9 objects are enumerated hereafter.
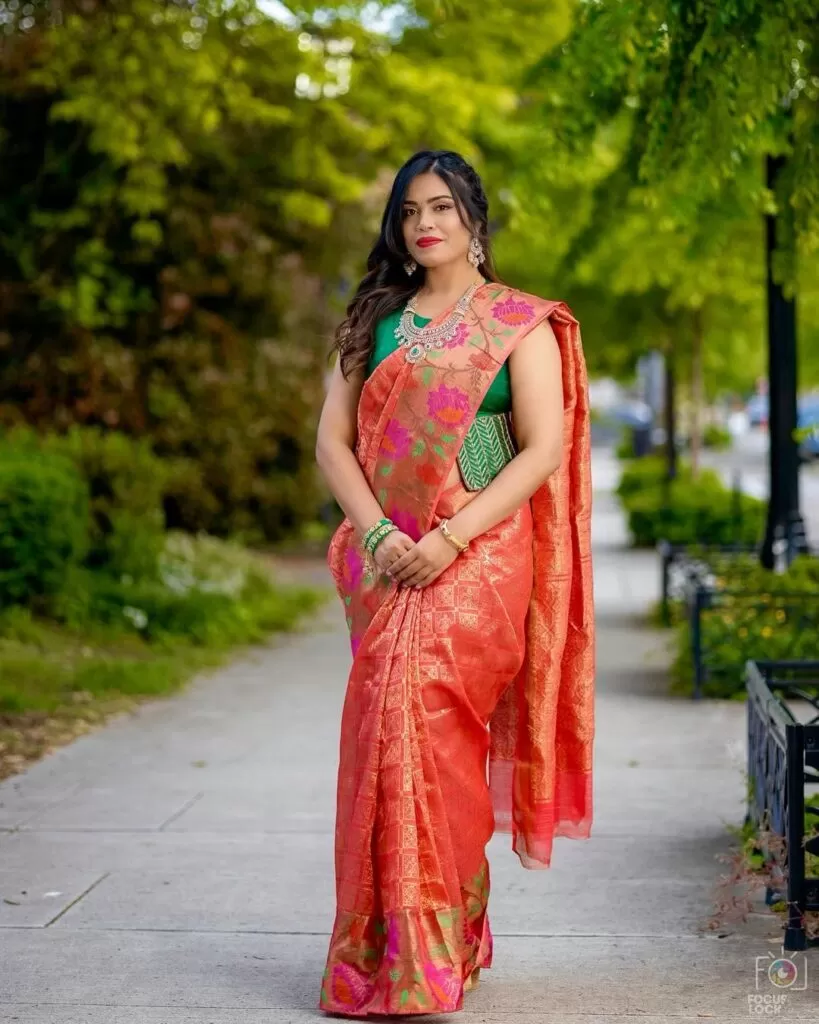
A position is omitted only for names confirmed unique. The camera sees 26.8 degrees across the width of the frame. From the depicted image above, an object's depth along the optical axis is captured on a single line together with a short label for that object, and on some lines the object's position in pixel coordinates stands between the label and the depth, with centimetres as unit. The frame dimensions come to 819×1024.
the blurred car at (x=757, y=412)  6988
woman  418
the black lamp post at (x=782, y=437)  1062
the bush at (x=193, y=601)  1175
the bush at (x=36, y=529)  1091
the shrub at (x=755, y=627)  913
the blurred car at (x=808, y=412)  4576
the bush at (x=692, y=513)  1783
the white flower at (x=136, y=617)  1178
